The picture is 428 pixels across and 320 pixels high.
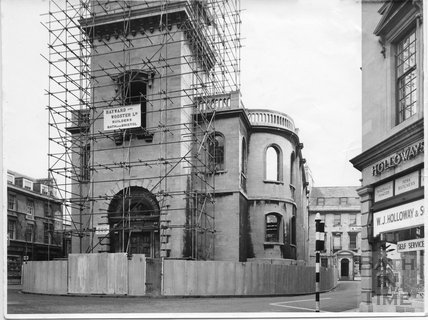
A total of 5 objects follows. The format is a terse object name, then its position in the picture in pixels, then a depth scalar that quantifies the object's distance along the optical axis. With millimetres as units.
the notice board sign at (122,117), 23766
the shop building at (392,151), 13141
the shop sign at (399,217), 12826
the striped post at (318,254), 15259
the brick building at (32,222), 18398
